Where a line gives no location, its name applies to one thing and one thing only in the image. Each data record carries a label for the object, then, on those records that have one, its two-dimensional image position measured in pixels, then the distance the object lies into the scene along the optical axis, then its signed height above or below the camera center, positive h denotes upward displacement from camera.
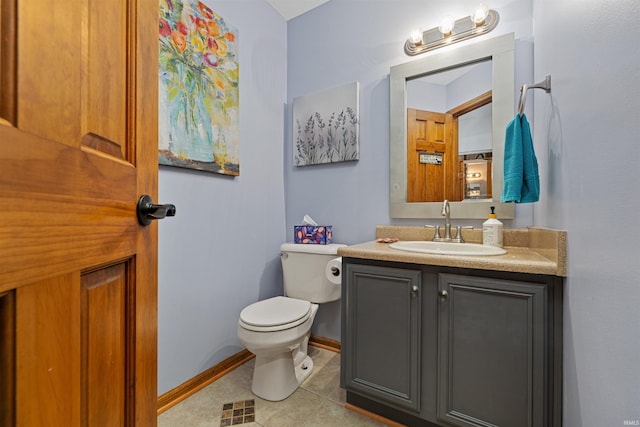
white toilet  1.40 -0.56
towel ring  1.12 +0.52
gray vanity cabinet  0.99 -0.53
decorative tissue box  1.93 -0.15
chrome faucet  1.56 -0.10
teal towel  1.18 +0.19
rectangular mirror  1.51 +0.50
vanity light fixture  1.52 +1.05
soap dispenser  1.40 -0.10
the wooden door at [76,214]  0.31 +0.00
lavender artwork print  1.93 +0.63
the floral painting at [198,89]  1.40 +0.68
